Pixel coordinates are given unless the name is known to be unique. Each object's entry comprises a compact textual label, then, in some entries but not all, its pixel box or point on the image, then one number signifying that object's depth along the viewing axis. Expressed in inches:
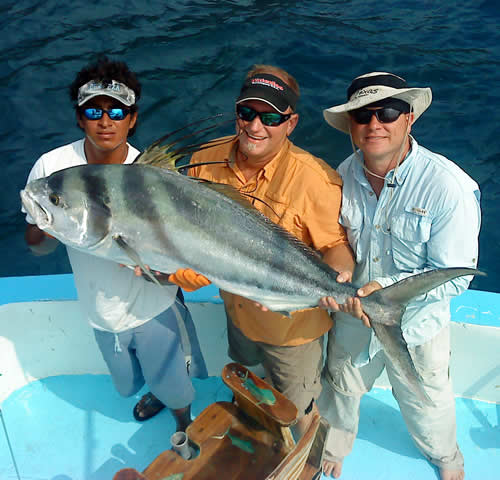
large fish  78.4
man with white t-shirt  86.2
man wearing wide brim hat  79.7
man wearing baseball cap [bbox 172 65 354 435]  84.1
